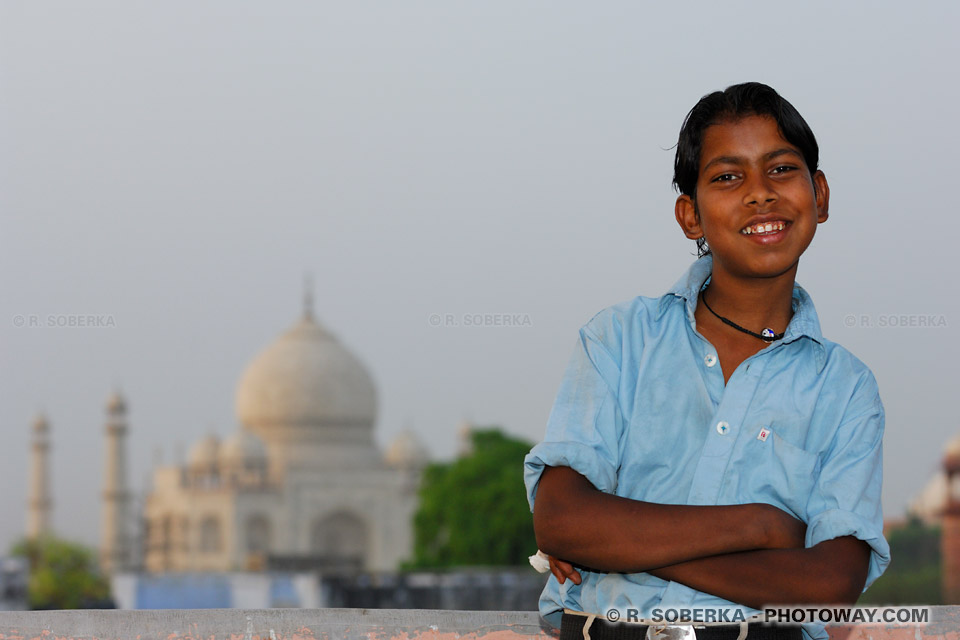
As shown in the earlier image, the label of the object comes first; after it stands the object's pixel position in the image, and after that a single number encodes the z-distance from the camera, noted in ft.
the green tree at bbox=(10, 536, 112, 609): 114.93
